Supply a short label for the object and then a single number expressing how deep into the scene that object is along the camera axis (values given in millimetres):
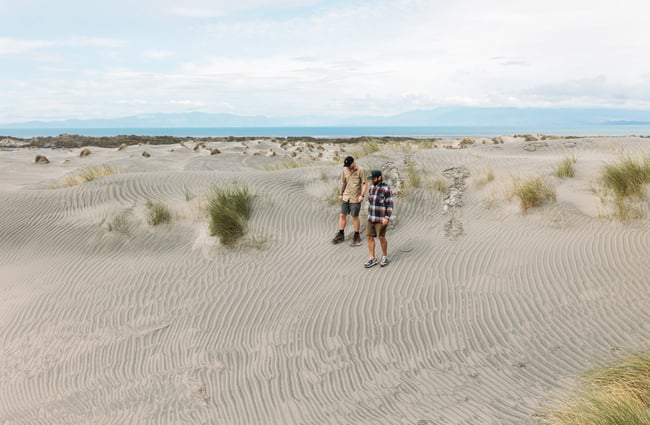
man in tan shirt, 9297
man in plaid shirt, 8094
